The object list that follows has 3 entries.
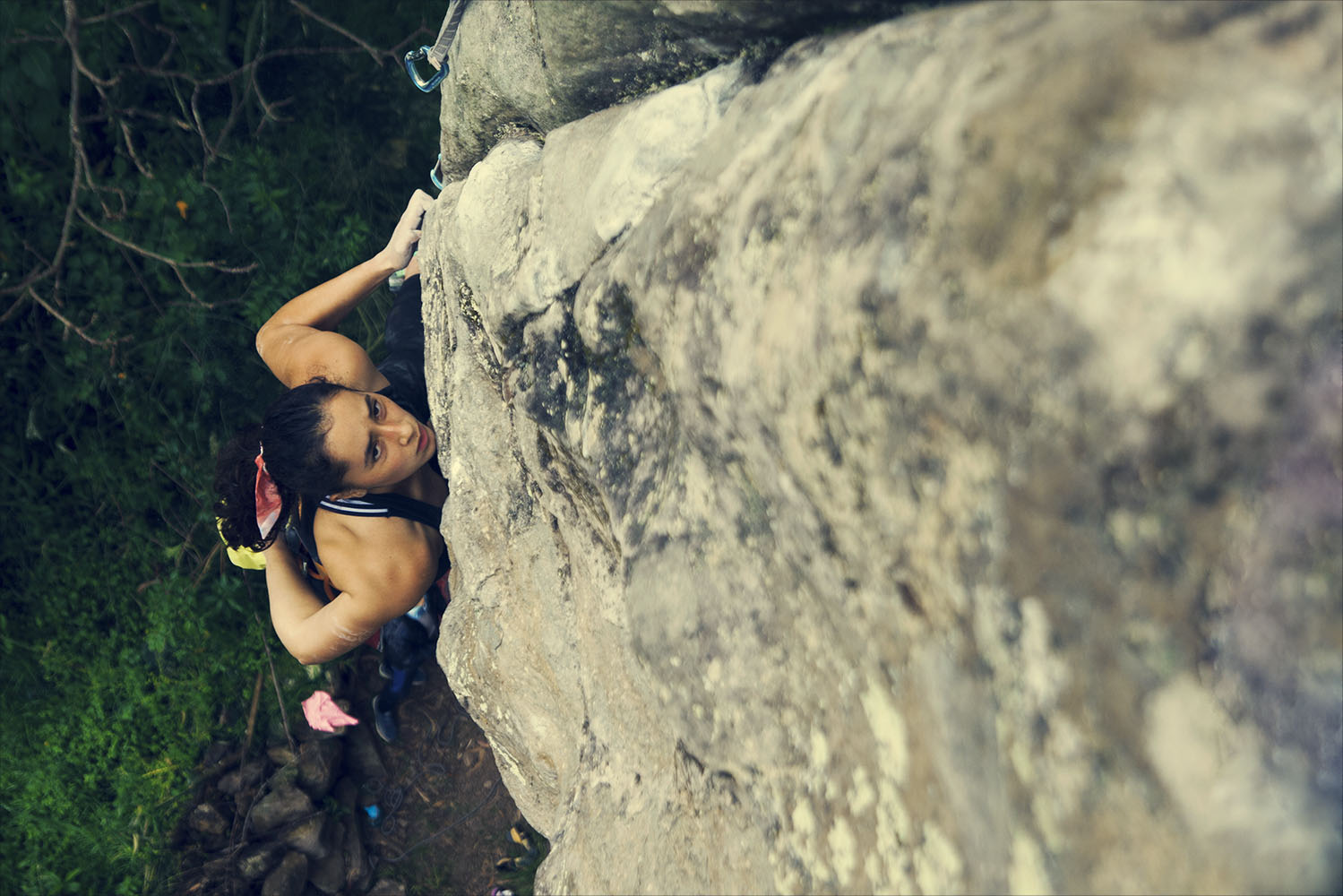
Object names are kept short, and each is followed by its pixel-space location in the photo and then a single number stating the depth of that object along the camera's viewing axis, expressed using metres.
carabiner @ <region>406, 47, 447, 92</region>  2.38
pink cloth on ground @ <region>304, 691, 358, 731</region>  3.53
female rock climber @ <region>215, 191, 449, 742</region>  2.38
